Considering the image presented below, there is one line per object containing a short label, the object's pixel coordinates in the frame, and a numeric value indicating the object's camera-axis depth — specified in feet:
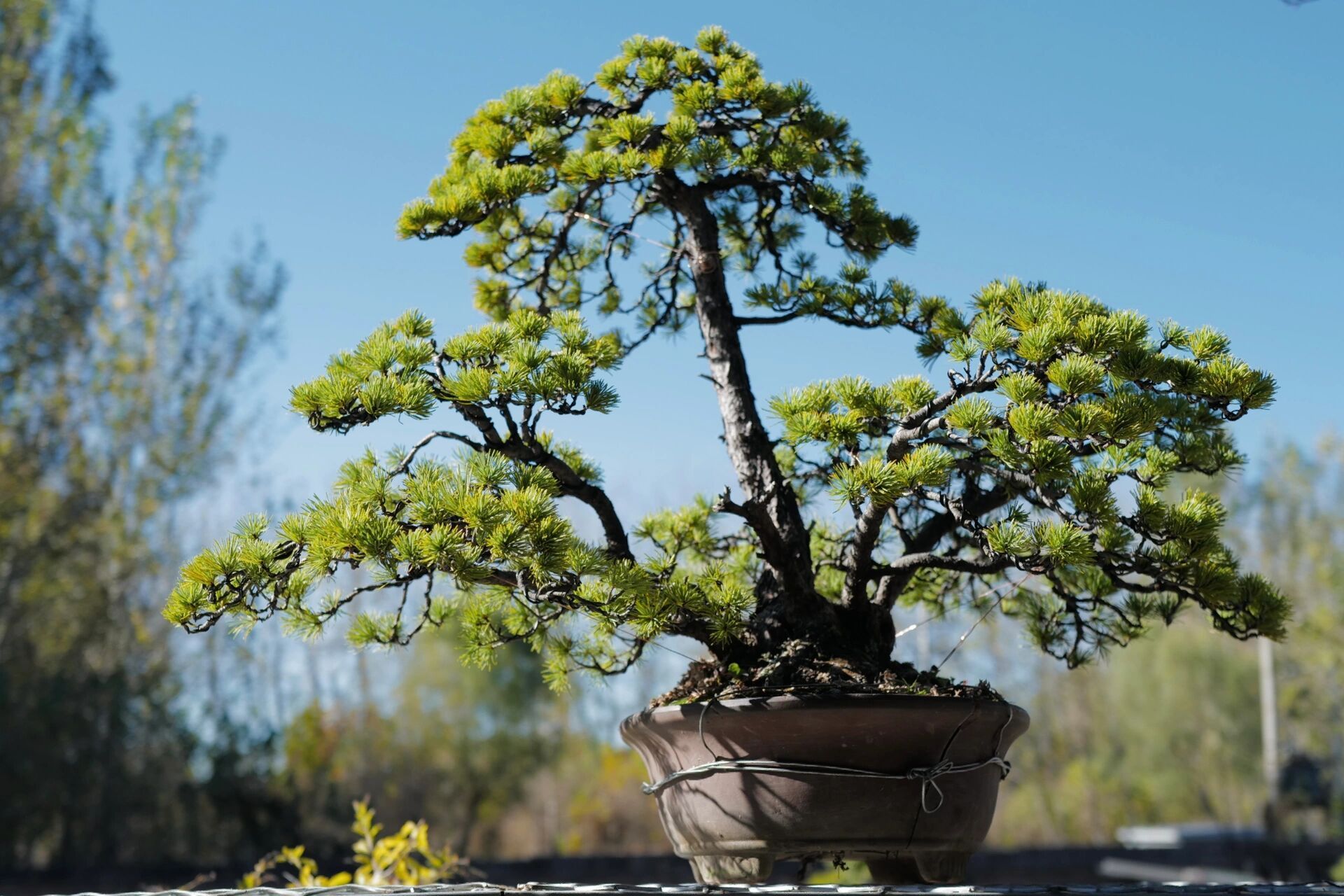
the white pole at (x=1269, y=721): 28.76
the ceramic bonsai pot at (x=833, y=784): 3.58
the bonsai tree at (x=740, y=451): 3.51
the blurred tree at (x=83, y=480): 17.75
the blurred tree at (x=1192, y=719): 31.12
